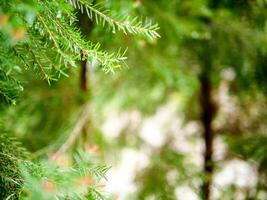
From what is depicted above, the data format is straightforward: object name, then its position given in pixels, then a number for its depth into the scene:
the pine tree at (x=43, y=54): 1.15
